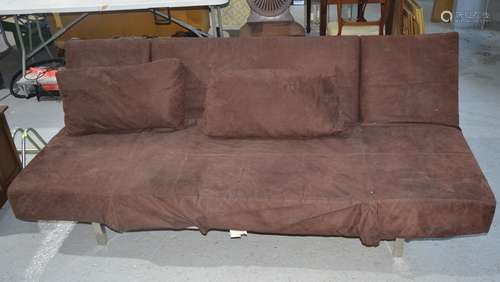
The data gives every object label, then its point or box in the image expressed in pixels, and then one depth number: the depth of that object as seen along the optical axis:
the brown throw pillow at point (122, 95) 2.10
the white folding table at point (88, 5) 3.15
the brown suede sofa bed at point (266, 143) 1.66
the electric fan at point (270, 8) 4.01
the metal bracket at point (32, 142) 2.40
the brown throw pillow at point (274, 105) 1.99
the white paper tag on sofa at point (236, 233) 1.79
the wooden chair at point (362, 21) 3.18
